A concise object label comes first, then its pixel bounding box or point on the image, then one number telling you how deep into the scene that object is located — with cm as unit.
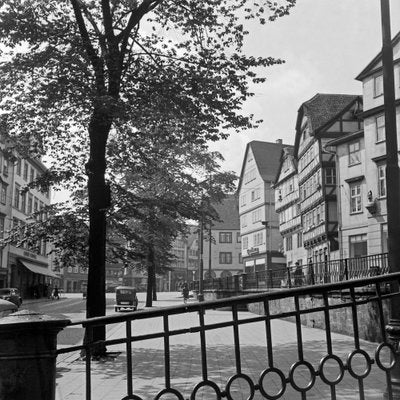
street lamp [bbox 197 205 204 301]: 3165
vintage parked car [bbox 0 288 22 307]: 3168
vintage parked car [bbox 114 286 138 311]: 3741
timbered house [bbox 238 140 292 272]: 6200
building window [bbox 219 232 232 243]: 9894
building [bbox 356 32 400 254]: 3058
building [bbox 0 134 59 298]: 4978
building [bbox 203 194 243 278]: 9794
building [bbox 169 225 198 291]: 12008
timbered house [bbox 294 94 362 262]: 3834
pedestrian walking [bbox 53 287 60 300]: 5957
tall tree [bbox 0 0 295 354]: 1260
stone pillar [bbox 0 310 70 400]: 357
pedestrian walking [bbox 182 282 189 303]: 4643
